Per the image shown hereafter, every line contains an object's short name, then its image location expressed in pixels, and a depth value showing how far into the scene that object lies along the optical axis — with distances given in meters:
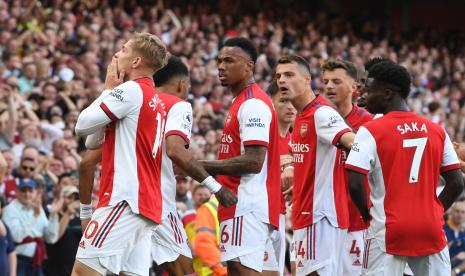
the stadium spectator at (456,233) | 25.47
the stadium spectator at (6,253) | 22.44
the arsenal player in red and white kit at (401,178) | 14.96
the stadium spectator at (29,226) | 23.61
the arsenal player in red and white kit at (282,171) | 17.87
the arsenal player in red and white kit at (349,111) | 18.52
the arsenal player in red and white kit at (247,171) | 16.39
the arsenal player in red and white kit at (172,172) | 15.55
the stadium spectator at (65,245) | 24.19
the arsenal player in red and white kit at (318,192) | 17.41
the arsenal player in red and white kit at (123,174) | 14.65
